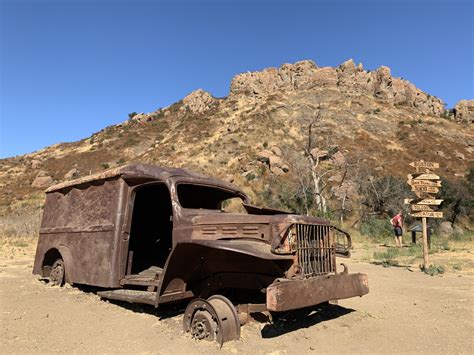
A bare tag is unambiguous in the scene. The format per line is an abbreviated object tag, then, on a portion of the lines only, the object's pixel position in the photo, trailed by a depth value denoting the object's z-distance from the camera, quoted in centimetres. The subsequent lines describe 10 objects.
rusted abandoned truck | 459
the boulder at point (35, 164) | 4464
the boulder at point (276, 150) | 3650
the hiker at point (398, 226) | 1562
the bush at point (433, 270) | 989
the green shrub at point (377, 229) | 1948
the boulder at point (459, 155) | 3991
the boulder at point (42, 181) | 3781
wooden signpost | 1048
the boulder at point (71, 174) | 3814
